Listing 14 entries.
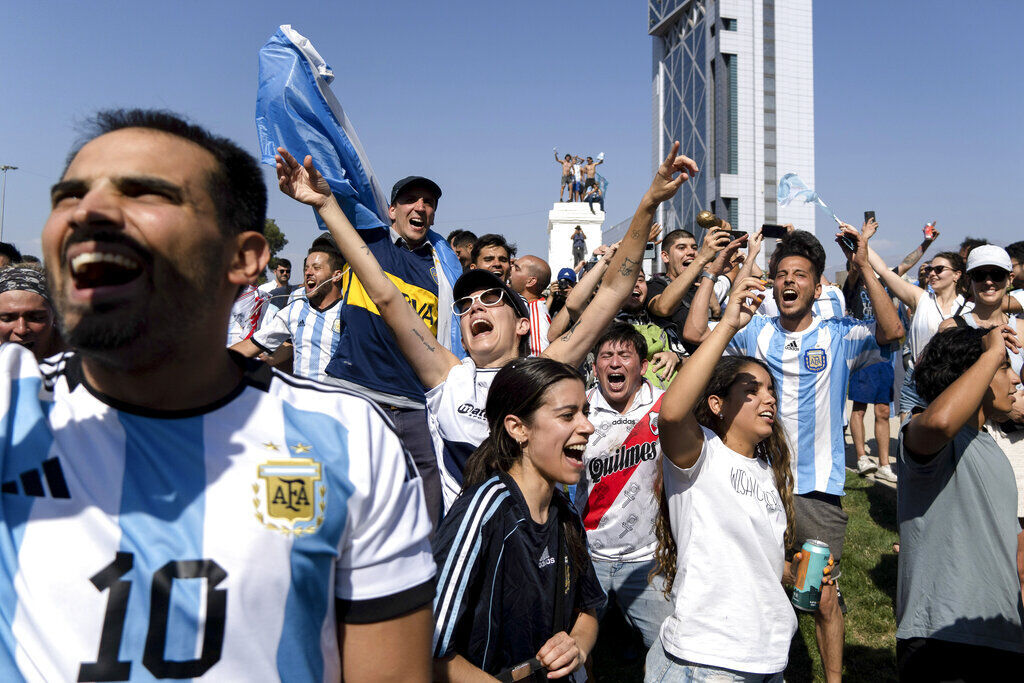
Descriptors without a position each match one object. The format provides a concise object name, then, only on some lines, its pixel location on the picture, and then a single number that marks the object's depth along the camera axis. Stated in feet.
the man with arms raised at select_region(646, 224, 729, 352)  14.40
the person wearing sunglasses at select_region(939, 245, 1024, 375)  16.03
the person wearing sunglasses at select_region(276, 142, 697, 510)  9.07
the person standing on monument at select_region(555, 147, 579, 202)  89.97
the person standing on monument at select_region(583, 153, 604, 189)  88.50
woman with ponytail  7.13
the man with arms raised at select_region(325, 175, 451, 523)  13.73
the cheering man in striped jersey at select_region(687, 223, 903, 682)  14.24
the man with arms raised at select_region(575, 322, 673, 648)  12.55
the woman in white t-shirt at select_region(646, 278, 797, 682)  8.48
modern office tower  231.50
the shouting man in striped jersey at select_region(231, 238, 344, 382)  18.48
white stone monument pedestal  80.33
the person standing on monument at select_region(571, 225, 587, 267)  77.25
